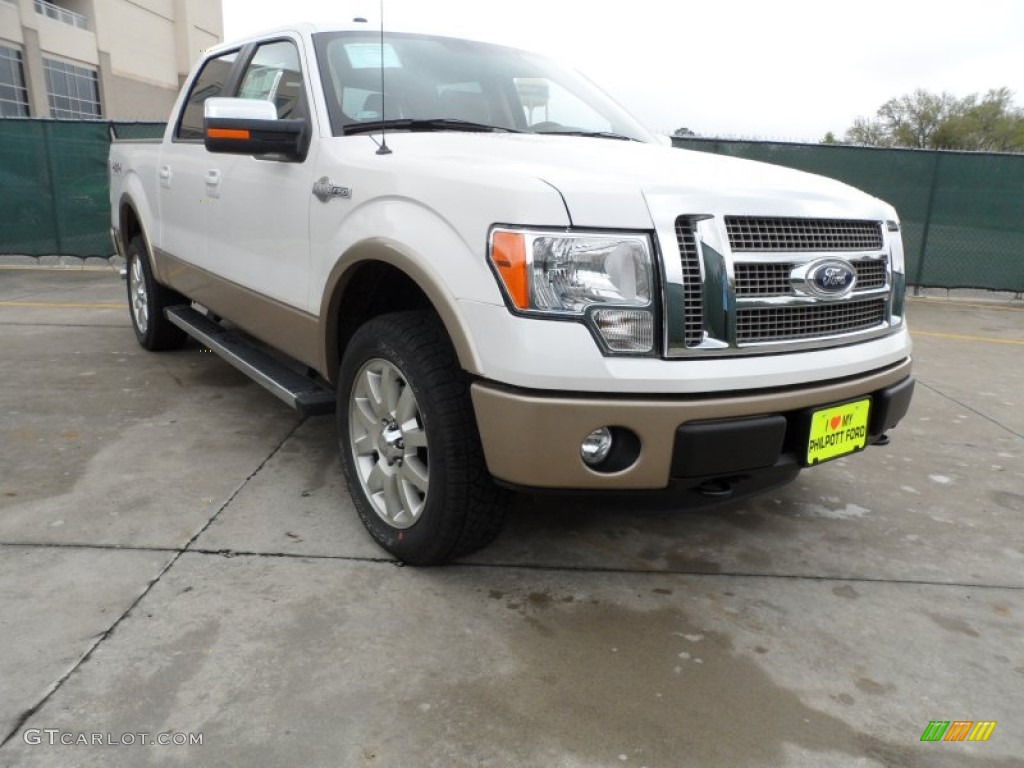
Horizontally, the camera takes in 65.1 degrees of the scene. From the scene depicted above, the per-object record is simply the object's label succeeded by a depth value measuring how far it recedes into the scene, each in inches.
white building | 1214.3
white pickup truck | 86.6
